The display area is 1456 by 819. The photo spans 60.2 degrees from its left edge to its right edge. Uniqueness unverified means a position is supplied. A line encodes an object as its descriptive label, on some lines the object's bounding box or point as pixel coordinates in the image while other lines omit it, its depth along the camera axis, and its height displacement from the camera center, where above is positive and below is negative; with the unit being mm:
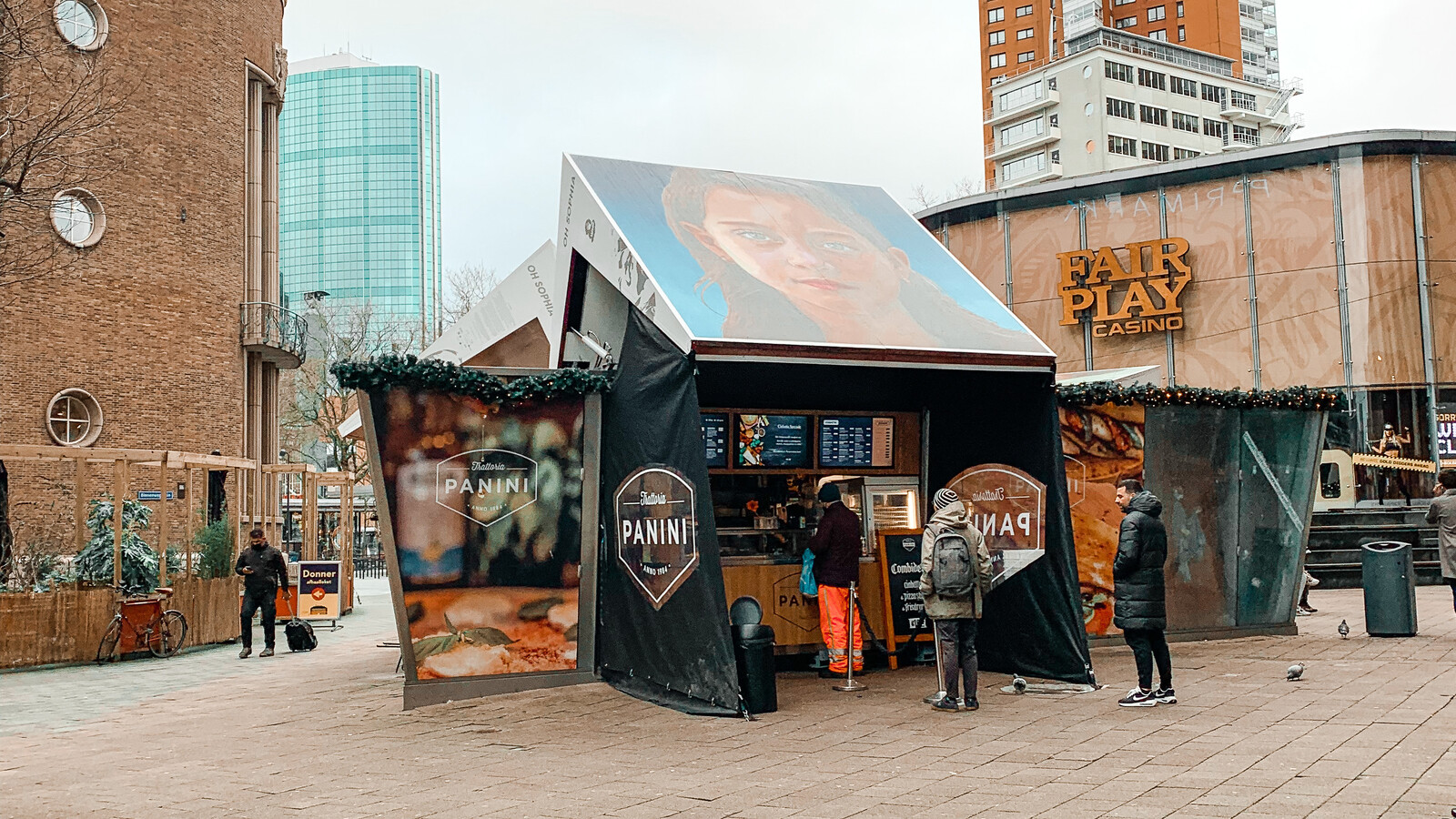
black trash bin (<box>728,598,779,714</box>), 9250 -1259
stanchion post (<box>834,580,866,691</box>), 10227 -1365
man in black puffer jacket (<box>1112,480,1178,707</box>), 9008 -798
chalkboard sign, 11547 -870
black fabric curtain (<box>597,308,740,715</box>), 9219 -690
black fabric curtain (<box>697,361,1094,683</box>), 10094 +494
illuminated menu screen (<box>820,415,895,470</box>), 11977 +498
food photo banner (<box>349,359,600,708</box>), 10117 -278
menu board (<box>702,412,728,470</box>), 11719 +539
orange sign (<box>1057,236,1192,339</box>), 29609 +4813
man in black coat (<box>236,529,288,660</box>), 16281 -921
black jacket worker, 10438 -569
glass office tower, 160375 +41521
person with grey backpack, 9211 -736
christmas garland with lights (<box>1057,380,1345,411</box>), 12336 +904
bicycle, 15750 -1518
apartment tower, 75062 +25092
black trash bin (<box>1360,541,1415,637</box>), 13078 -1141
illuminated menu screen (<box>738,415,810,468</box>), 11828 +509
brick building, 24609 +5229
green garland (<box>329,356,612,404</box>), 9984 +989
